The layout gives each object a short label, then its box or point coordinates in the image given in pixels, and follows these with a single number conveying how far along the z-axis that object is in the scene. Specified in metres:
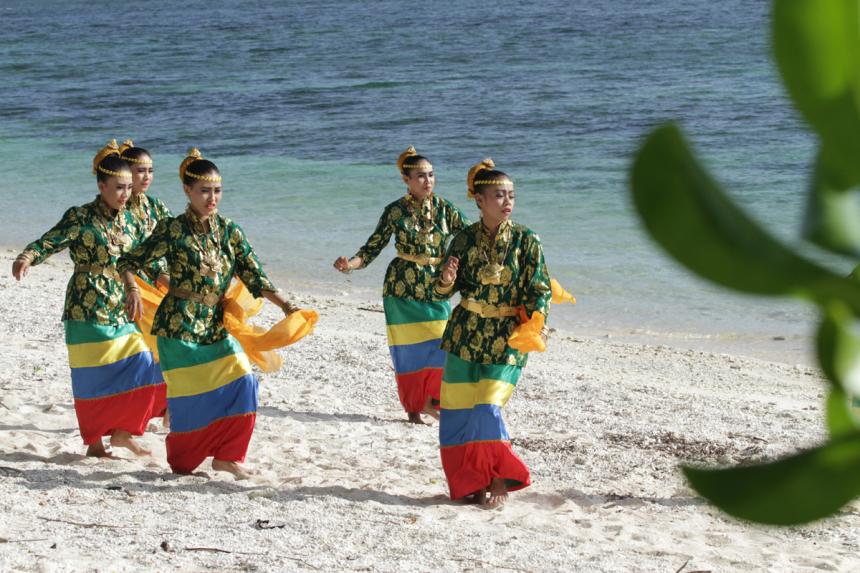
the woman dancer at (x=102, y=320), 17.14
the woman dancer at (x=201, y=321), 16.68
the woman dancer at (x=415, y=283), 18.43
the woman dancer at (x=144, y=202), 17.65
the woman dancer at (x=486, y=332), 16.57
